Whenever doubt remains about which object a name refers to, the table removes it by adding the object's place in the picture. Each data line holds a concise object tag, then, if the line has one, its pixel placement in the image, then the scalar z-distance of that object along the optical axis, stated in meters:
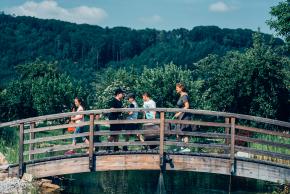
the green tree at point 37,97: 40.00
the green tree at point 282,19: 25.69
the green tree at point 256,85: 28.89
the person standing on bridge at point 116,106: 13.69
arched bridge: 12.64
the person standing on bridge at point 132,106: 14.33
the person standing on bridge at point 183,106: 13.63
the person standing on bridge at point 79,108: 14.96
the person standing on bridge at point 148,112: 14.00
